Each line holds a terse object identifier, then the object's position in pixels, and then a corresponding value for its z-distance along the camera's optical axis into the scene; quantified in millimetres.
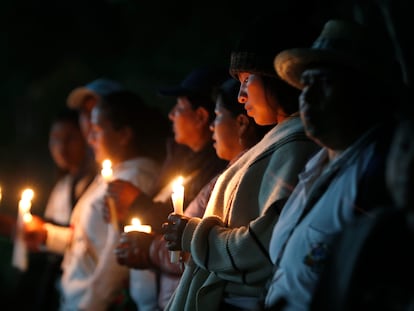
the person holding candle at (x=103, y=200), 6219
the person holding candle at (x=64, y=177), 7551
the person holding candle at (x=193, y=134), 5160
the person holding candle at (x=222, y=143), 4430
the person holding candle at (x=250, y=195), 3576
